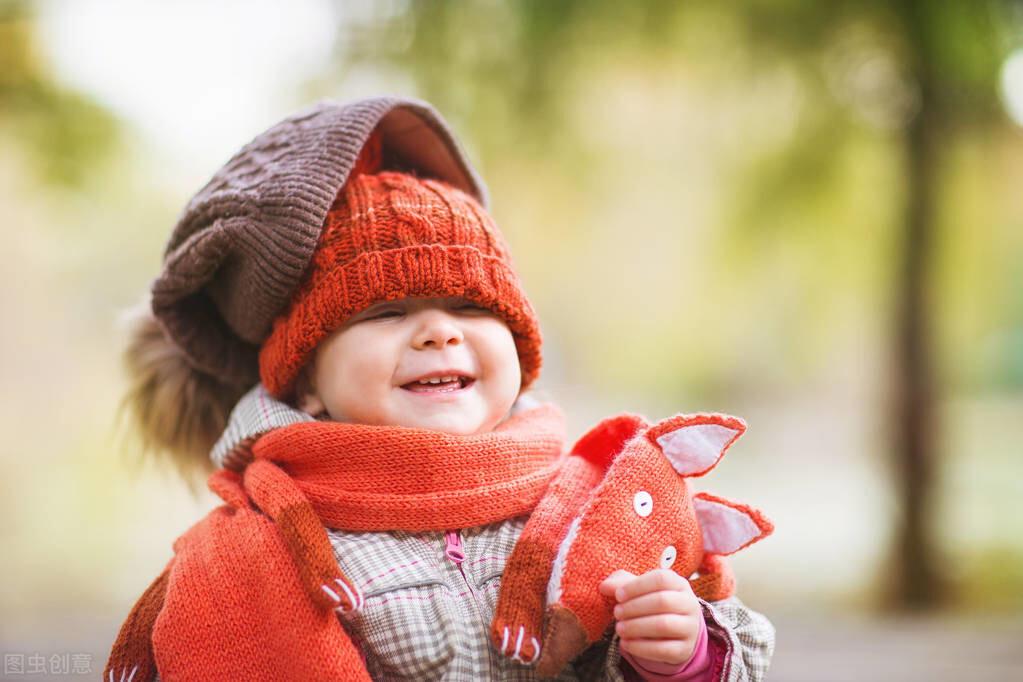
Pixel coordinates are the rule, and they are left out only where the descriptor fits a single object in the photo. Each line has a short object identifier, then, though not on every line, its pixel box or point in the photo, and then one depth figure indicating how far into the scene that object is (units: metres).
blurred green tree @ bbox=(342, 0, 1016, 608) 3.52
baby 1.06
